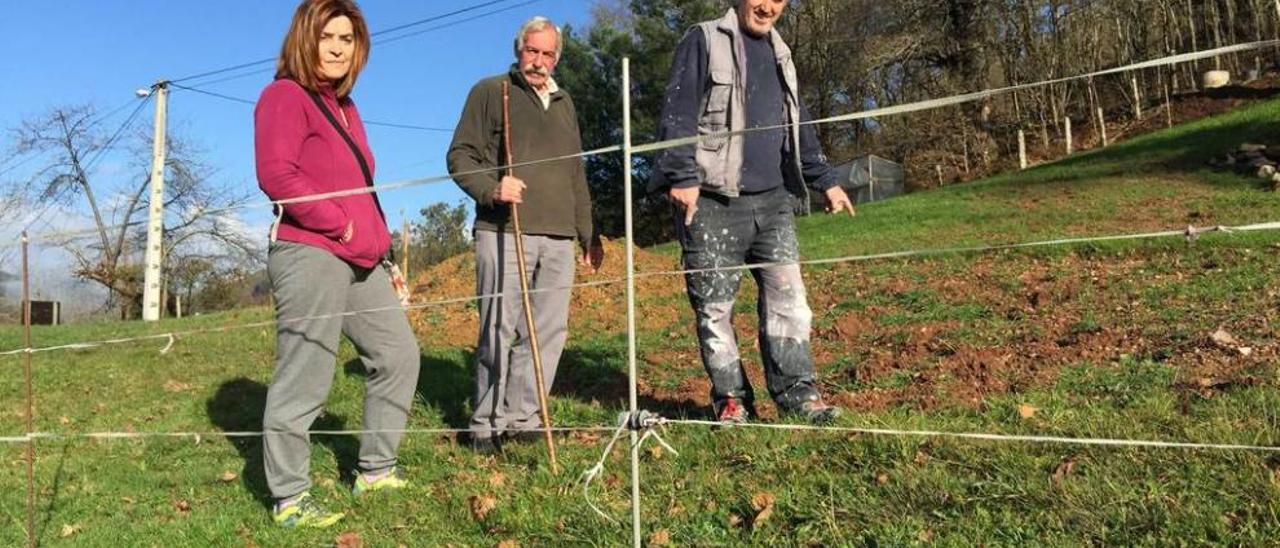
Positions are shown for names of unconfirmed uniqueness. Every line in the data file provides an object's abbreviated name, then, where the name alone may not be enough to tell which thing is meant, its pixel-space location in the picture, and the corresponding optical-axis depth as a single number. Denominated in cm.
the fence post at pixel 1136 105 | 2509
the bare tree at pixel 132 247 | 3325
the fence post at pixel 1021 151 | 2508
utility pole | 2447
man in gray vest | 352
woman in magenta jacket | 306
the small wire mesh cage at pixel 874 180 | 2912
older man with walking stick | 375
